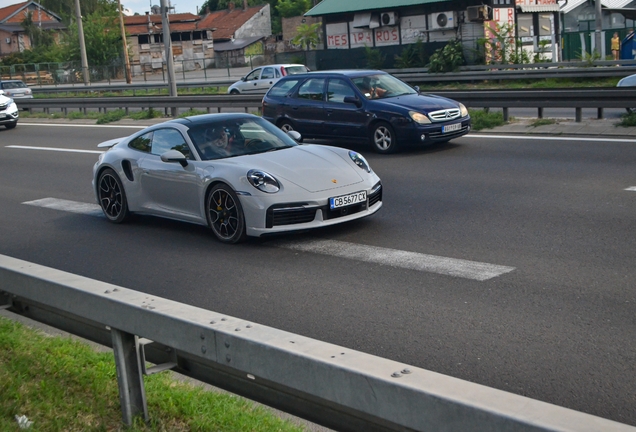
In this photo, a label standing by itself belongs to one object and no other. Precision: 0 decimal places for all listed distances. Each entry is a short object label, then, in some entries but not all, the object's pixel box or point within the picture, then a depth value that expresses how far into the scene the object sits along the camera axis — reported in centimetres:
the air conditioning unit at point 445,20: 3978
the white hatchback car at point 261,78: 3491
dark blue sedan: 1460
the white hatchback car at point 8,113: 2741
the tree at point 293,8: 10862
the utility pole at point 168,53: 2661
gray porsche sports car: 849
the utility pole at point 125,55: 5950
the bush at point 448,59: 3459
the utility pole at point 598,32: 3459
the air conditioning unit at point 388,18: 4200
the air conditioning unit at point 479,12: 3806
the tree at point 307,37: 5078
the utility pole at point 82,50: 4974
